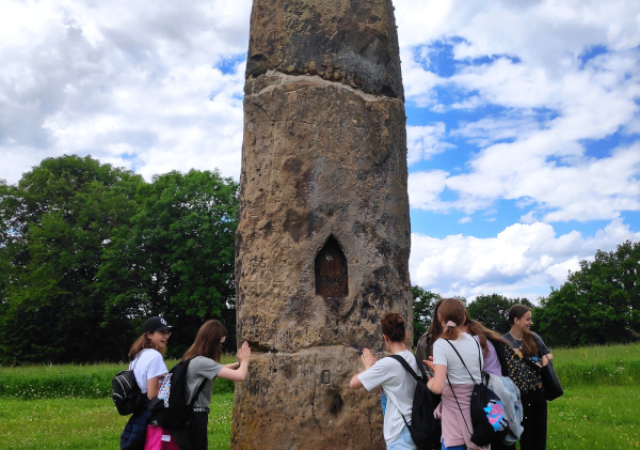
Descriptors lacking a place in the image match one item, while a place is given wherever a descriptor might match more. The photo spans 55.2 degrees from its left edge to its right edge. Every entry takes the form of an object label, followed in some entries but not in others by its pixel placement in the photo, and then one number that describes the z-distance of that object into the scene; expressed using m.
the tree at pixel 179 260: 28.86
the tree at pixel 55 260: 29.84
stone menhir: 5.61
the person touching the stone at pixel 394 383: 4.18
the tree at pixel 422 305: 35.28
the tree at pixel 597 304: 43.56
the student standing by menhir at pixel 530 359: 5.73
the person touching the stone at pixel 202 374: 4.54
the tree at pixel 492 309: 54.53
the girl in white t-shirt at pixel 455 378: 4.25
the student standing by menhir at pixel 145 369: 4.63
